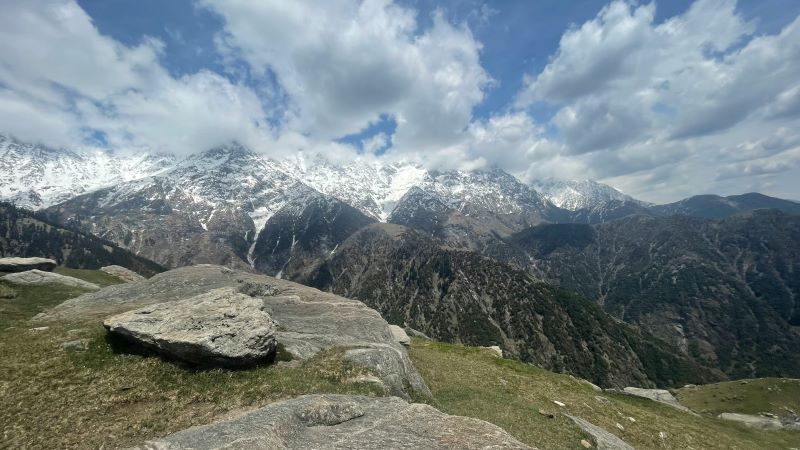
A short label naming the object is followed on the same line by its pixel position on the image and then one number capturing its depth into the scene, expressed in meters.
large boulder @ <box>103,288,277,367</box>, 27.75
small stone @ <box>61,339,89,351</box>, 29.14
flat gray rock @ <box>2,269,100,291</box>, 60.16
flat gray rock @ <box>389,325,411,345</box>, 58.14
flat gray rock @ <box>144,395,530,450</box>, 18.56
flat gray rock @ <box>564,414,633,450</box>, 28.91
